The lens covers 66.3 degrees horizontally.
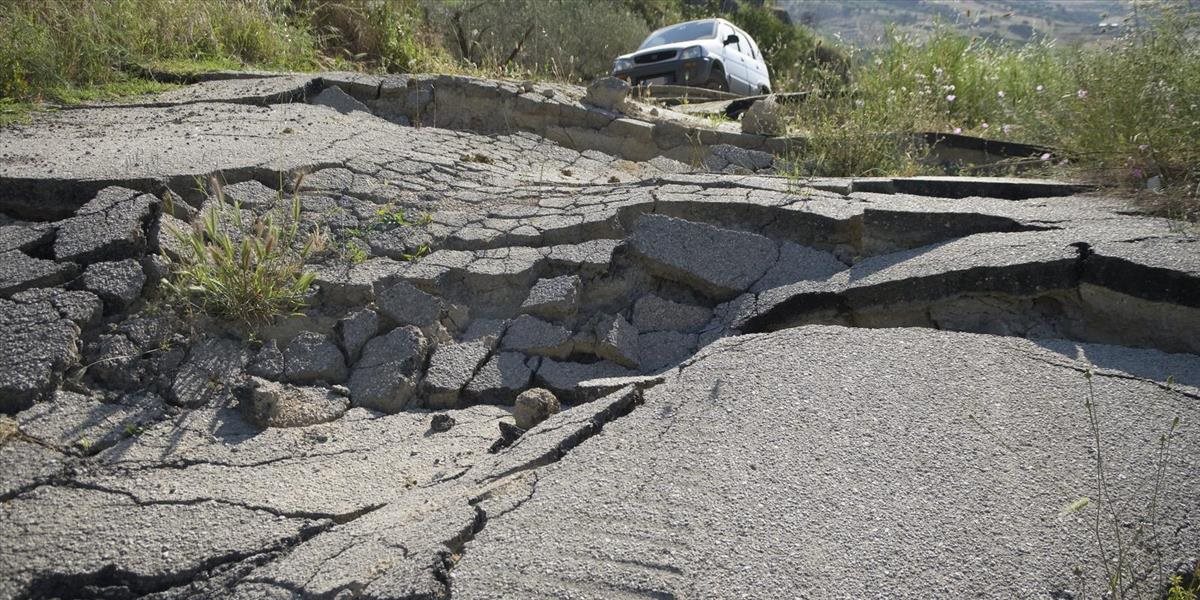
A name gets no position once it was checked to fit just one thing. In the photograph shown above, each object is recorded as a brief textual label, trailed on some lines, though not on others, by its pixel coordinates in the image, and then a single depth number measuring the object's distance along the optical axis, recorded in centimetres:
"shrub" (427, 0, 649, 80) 988
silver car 1048
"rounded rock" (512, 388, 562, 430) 321
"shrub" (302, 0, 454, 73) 812
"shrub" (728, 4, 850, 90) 1609
